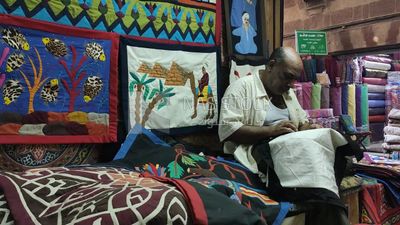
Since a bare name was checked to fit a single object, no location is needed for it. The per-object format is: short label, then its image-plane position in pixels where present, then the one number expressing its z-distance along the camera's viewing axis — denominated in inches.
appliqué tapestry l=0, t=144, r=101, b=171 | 69.8
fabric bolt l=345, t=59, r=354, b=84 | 164.1
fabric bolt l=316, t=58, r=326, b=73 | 139.9
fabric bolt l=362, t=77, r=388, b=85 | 216.8
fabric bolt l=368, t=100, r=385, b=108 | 224.8
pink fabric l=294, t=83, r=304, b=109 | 130.8
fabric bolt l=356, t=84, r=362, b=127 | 191.8
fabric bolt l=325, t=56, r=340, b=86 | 149.5
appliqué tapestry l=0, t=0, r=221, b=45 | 72.8
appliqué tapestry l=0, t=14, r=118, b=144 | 68.7
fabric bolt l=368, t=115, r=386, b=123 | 228.9
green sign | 133.2
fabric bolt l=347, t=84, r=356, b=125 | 175.3
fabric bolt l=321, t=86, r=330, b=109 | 142.2
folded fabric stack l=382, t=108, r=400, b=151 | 181.3
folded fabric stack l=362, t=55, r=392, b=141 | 219.4
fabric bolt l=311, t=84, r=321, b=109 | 134.6
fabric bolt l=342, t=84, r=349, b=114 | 164.5
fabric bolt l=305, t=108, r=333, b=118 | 130.3
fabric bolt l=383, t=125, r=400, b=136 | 181.9
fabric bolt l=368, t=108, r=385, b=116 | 227.1
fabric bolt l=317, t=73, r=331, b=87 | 138.4
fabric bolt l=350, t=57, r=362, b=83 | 175.3
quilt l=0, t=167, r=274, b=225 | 40.5
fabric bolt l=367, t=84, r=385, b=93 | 221.3
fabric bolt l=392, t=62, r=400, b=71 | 242.4
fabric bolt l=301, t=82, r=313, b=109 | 131.4
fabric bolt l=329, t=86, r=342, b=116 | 152.1
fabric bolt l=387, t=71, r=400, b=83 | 227.1
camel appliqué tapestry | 86.1
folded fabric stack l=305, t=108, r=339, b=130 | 130.1
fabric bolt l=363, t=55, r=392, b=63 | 226.8
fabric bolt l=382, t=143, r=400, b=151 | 181.0
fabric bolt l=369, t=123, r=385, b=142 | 232.8
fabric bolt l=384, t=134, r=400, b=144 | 181.0
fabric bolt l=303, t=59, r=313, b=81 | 135.0
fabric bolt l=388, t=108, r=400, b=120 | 180.7
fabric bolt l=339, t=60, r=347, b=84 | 155.5
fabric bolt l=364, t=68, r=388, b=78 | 216.8
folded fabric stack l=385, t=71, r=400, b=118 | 222.7
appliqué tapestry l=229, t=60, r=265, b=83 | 109.1
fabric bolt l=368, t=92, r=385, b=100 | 225.6
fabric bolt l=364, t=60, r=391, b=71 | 216.9
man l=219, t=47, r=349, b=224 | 87.5
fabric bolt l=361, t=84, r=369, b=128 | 197.6
